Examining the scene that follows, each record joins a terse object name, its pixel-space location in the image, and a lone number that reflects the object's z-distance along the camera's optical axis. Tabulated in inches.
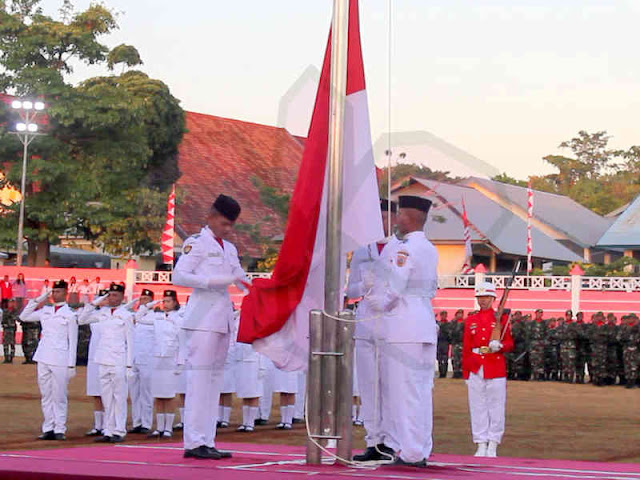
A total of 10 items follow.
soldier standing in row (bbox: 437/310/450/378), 1008.9
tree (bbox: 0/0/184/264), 1301.7
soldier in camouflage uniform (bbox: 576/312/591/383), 952.9
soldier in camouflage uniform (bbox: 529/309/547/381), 972.6
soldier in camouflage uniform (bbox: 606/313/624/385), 932.6
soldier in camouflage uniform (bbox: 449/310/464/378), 998.4
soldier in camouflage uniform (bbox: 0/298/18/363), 1081.4
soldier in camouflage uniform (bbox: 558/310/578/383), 954.0
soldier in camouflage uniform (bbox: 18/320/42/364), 1059.3
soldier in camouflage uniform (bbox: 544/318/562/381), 973.8
